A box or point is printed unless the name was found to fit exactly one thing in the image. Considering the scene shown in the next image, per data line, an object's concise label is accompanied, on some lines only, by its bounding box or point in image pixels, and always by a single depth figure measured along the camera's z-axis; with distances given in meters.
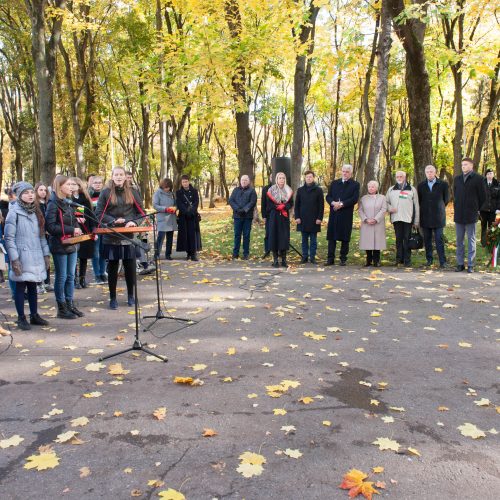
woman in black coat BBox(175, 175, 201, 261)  12.56
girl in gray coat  6.48
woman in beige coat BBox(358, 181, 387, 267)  11.26
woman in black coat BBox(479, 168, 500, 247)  14.64
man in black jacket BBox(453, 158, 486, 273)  10.48
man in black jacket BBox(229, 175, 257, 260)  12.55
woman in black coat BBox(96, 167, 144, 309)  7.43
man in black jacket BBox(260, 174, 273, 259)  11.84
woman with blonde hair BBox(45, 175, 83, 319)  7.12
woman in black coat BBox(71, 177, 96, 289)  8.10
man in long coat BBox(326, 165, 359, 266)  11.54
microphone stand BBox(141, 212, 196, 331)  6.85
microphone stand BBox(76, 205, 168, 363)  5.41
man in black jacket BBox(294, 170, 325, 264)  11.67
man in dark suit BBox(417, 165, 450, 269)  11.12
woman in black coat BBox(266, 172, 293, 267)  11.50
